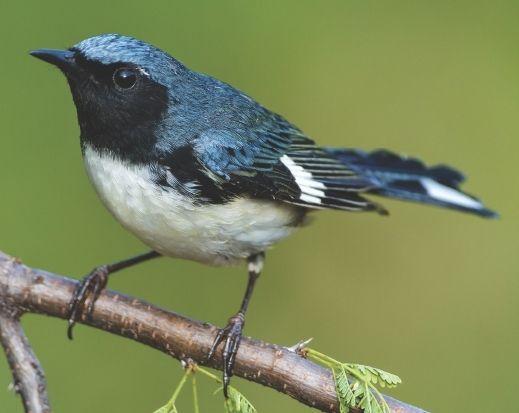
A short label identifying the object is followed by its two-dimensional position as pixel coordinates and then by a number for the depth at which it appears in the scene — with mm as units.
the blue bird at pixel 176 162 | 6461
